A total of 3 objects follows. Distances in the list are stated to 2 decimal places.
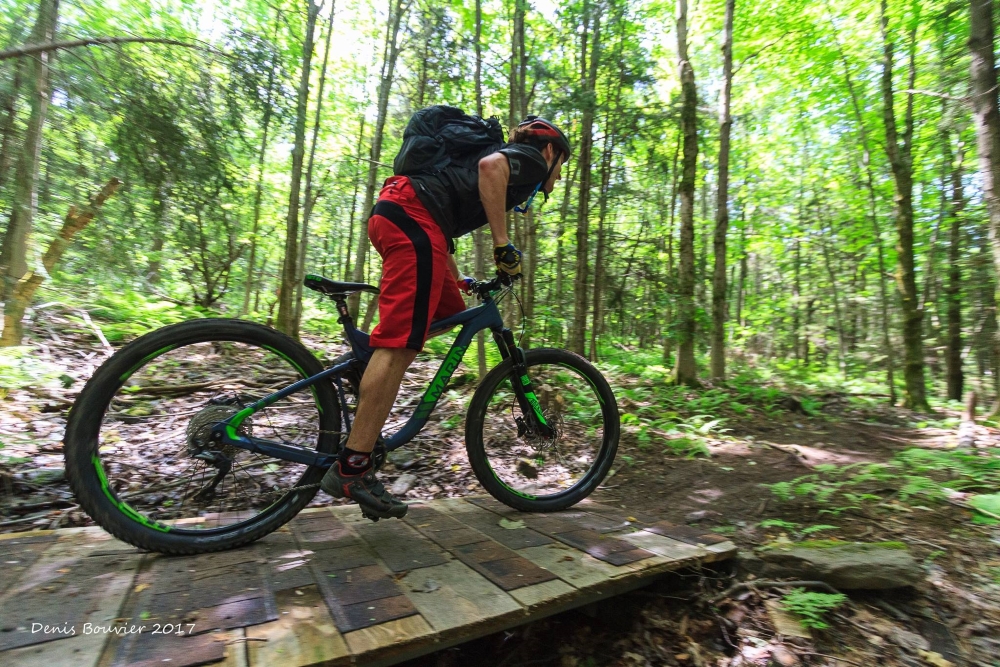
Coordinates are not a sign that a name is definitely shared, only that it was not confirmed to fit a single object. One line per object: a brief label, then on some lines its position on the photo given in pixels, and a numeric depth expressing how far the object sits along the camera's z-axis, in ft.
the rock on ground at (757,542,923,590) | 5.87
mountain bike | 5.78
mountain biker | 6.58
